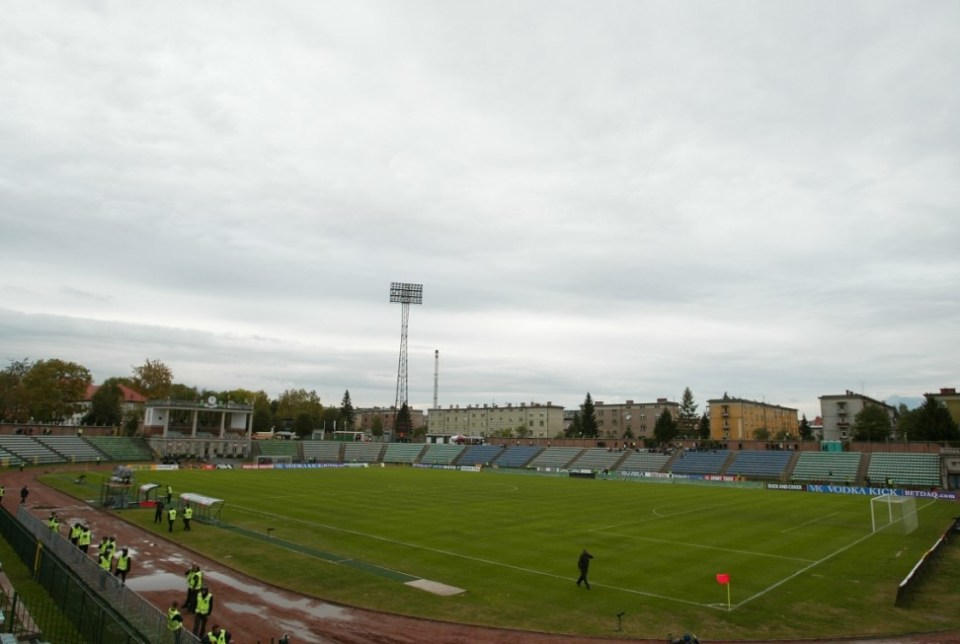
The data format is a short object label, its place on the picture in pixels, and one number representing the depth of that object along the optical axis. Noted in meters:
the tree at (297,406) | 172.71
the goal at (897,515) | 41.37
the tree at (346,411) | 187.75
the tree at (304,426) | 145.62
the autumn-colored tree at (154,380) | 134.25
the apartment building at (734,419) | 169.62
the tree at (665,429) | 125.77
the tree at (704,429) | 136.38
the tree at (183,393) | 160.81
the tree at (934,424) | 87.56
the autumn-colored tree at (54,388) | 104.31
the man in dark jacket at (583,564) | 24.28
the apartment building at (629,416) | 174.50
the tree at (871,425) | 116.31
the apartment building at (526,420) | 187.93
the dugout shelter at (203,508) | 36.99
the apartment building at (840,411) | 151.62
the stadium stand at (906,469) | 71.06
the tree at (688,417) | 146.25
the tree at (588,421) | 146.50
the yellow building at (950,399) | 111.06
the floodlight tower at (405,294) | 125.56
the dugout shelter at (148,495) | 43.81
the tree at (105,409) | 127.13
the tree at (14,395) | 104.19
